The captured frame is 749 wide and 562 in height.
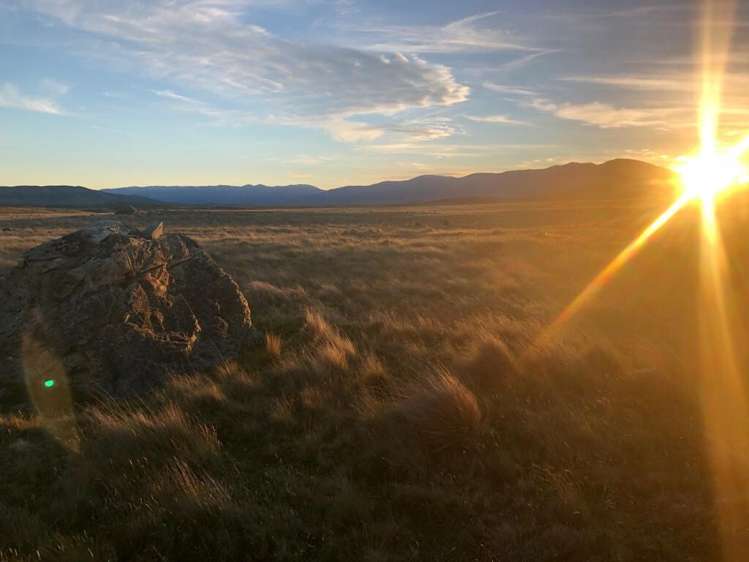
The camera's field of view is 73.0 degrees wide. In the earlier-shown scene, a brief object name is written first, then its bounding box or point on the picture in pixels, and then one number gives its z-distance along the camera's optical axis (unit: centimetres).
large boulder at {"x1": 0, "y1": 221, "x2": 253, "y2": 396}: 665
